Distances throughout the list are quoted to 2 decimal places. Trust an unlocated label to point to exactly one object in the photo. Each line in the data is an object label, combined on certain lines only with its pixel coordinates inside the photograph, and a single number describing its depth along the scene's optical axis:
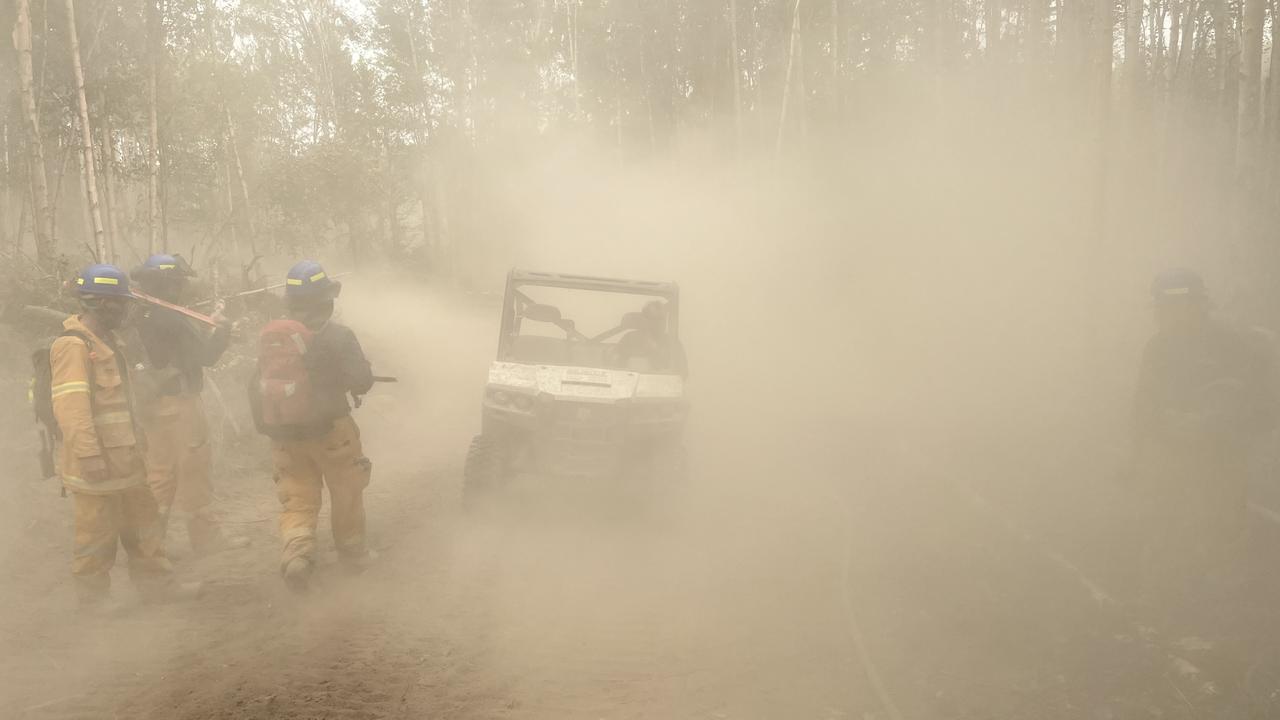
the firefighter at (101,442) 5.43
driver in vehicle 8.89
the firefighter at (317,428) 6.03
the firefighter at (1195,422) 5.66
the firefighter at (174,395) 6.71
